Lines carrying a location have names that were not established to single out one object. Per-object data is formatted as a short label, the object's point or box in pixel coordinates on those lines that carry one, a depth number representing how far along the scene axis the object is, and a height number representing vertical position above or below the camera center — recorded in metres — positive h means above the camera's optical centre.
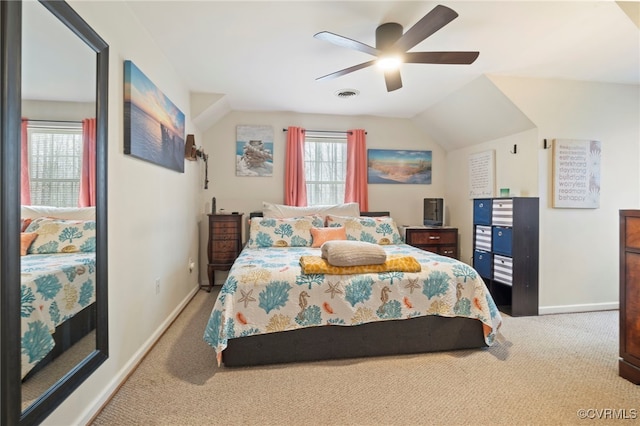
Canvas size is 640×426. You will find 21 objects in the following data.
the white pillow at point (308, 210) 3.78 +0.02
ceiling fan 1.84 +1.12
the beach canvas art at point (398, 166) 4.39 +0.70
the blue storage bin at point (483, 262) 3.31 -0.57
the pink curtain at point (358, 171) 4.24 +0.59
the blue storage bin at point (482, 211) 3.31 +0.02
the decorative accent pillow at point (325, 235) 3.27 -0.26
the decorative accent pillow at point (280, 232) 3.32 -0.23
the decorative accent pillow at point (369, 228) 3.47 -0.19
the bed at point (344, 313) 1.98 -0.72
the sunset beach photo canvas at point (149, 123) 1.89 +0.67
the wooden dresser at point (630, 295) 1.83 -0.52
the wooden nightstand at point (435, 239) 3.89 -0.35
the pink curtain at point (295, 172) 4.08 +0.55
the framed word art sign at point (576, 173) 3.04 +0.42
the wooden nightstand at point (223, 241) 3.72 -0.38
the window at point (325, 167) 4.29 +0.66
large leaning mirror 1.05 +0.02
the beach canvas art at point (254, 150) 4.12 +0.86
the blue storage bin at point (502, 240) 3.01 -0.28
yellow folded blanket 2.12 -0.40
